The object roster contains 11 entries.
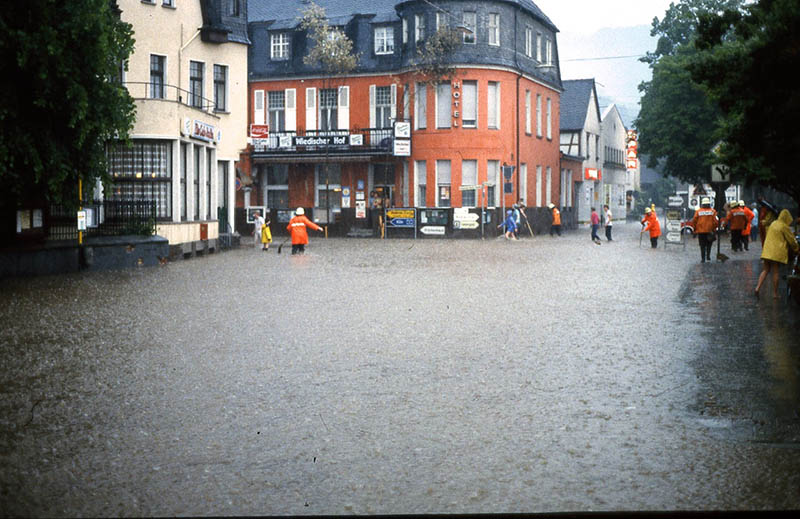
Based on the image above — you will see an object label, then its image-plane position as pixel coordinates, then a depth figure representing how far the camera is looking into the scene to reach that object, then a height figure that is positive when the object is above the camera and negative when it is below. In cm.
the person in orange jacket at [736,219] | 3353 -44
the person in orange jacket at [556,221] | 5291 -78
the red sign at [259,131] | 4753 +337
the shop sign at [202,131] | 3456 +251
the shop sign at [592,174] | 7712 +230
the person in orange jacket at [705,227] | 3058 -63
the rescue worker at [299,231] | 3503 -84
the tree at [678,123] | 6088 +485
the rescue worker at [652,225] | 3997 -77
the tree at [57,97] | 2161 +234
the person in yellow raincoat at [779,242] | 1788 -62
